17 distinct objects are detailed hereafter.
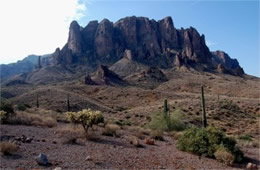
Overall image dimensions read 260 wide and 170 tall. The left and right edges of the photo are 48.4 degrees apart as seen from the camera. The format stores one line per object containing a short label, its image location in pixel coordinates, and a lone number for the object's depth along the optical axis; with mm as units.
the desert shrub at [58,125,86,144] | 13675
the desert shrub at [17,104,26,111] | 26703
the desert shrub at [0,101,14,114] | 19867
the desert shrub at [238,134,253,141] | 23452
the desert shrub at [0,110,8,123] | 17761
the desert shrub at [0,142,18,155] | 10414
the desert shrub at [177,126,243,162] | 13883
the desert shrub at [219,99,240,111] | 47703
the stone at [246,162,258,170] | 12435
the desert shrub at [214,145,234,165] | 12812
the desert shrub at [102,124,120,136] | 17488
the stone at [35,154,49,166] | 9594
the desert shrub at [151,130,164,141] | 18961
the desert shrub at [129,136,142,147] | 14967
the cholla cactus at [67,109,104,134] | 15905
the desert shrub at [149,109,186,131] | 26422
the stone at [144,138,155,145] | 16250
